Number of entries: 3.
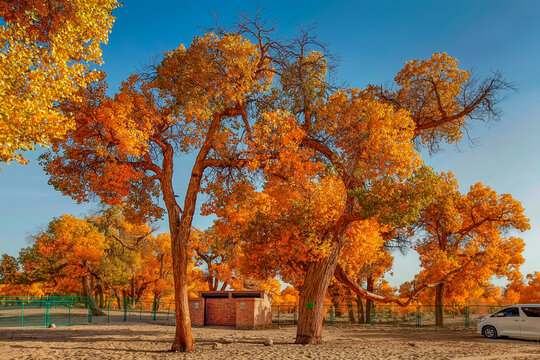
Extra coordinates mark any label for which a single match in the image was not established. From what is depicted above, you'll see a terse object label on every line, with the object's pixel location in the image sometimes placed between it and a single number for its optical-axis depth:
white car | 18.33
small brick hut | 27.05
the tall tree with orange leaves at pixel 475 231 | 24.17
